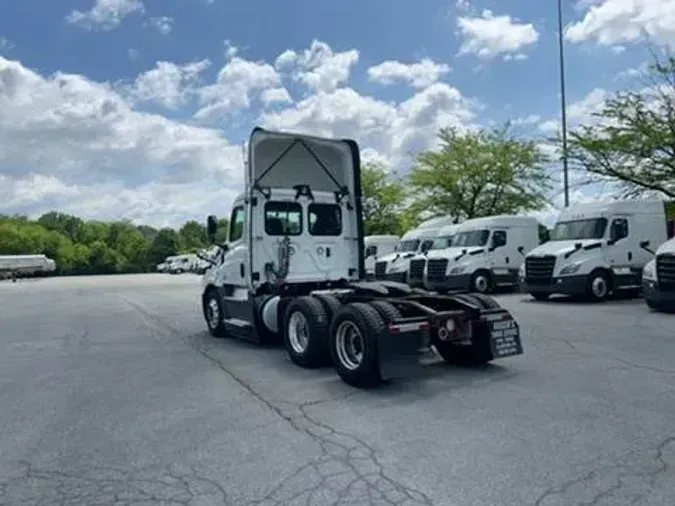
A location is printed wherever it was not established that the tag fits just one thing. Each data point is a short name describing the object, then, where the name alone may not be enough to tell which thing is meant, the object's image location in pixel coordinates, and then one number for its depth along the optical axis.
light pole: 25.19
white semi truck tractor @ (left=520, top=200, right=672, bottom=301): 16.83
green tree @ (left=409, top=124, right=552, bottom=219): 32.50
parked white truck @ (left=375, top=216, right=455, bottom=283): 24.80
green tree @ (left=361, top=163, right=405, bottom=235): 42.88
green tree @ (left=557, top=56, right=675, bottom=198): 22.17
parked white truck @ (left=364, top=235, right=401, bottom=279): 30.62
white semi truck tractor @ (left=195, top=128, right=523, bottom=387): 7.46
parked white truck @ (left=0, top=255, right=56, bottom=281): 67.62
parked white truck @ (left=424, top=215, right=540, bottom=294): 20.23
